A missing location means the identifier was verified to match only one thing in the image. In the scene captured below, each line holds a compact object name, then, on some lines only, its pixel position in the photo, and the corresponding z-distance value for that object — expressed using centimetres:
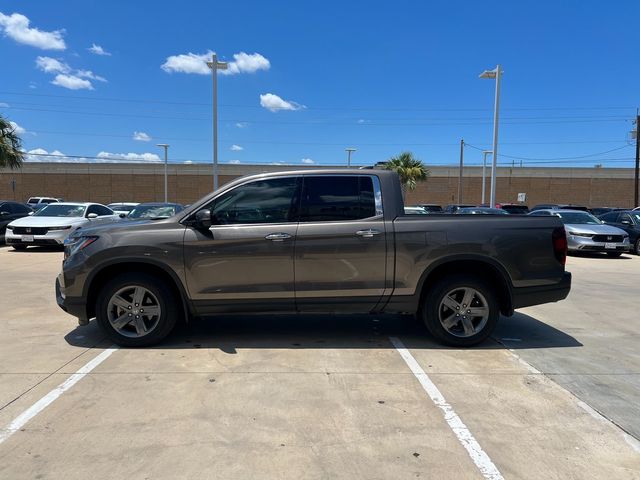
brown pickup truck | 507
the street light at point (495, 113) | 2192
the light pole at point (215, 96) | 2095
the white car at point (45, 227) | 1424
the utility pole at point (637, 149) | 3618
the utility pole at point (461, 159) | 4870
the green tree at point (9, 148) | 2567
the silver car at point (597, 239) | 1498
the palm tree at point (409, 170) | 4541
